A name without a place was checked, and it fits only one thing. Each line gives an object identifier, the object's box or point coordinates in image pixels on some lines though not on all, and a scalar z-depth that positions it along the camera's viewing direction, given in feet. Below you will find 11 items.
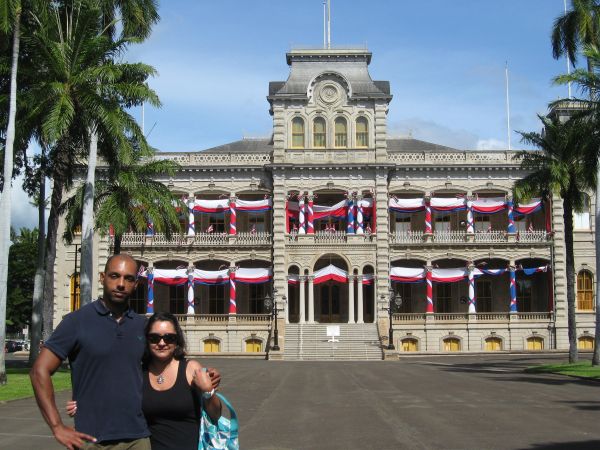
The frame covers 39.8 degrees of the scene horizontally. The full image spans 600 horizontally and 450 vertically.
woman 18.43
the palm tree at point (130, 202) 109.40
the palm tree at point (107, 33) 99.45
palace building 173.68
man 18.02
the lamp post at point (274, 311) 162.30
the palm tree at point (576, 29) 115.24
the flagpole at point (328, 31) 183.21
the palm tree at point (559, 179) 116.98
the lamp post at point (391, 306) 156.71
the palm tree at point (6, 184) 80.53
